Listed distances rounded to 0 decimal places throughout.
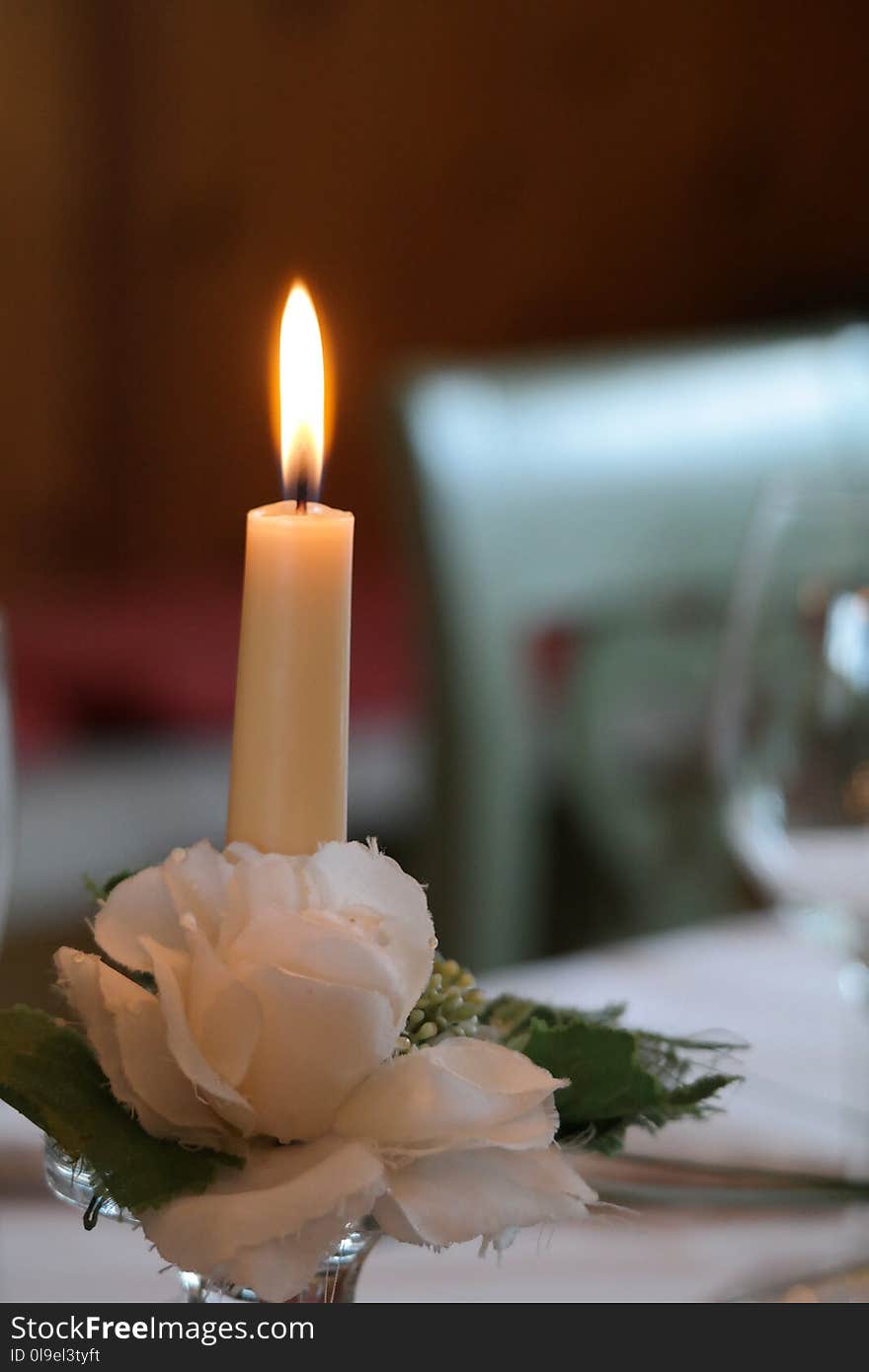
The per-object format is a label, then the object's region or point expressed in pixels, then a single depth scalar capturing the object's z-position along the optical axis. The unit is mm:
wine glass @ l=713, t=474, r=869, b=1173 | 1661
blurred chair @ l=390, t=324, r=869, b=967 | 3005
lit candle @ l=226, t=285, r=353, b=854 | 922
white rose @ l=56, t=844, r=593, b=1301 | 867
